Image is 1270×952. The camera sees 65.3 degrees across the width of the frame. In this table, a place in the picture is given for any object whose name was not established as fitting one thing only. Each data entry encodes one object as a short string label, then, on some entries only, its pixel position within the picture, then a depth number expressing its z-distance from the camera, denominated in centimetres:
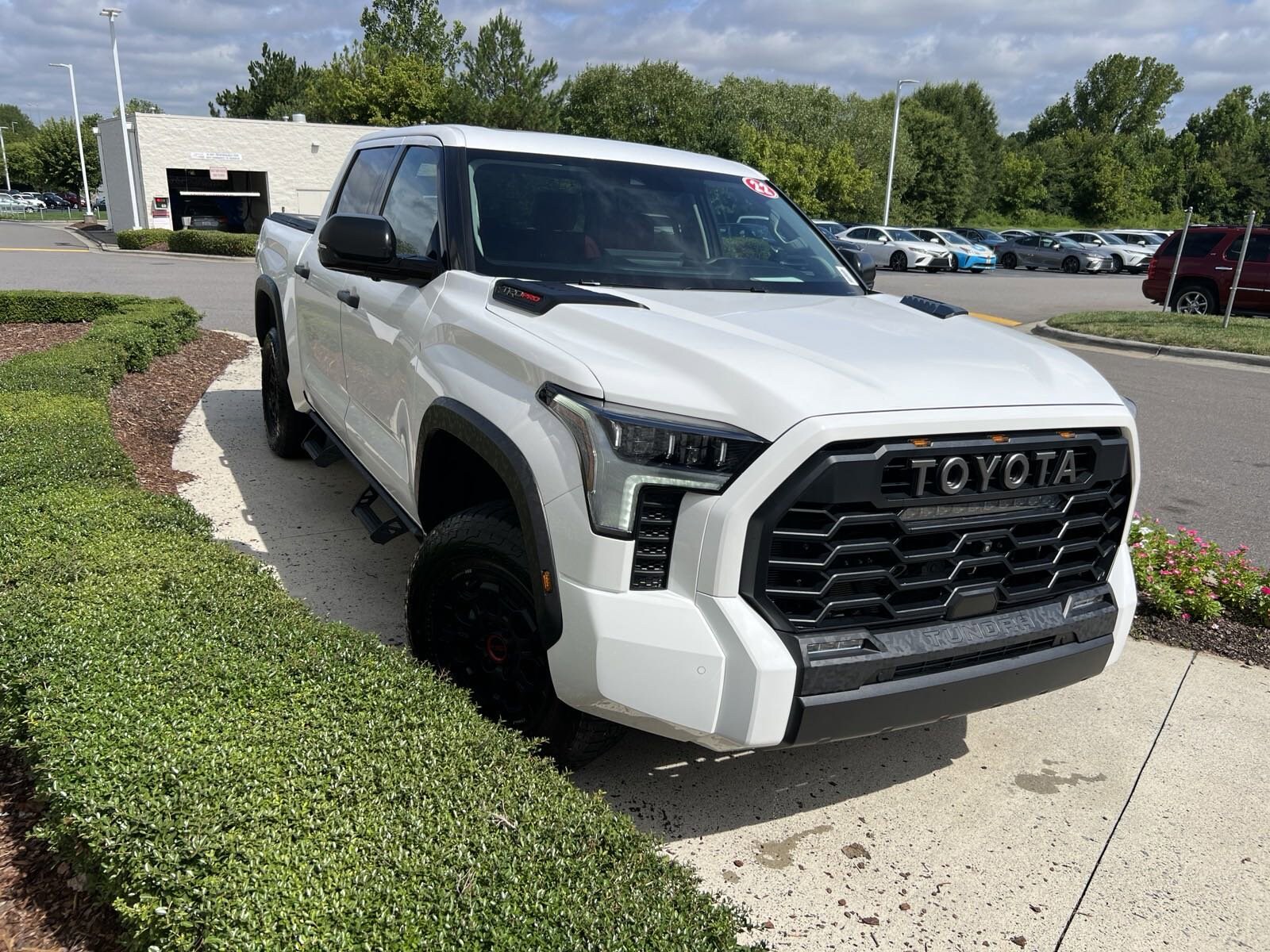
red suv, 1664
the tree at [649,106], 5700
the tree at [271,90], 6794
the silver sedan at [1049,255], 3541
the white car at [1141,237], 3759
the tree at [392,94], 5394
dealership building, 3173
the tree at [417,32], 6731
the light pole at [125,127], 3243
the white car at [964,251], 3266
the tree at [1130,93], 9088
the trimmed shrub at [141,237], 2964
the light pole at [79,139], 5021
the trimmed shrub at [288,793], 191
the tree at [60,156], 7988
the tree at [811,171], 4988
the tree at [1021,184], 6931
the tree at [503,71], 5859
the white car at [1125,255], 3572
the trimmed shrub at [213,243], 2645
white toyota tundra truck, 235
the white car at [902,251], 3203
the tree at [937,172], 6456
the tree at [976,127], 6925
